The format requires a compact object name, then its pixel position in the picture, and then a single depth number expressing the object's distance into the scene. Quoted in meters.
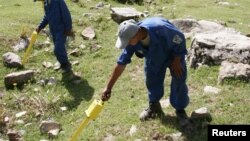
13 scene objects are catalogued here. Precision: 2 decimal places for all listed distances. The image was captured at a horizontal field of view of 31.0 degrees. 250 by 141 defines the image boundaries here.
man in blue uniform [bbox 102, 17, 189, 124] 5.43
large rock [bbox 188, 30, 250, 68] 8.09
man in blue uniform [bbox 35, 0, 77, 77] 8.66
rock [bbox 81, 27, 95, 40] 11.01
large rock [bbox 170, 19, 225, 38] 10.48
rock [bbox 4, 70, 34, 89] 8.54
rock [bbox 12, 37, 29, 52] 10.21
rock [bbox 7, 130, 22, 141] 6.72
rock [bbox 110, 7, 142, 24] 12.08
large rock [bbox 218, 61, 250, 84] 7.53
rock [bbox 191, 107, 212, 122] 6.36
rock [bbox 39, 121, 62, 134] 6.93
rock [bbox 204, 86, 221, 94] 7.34
